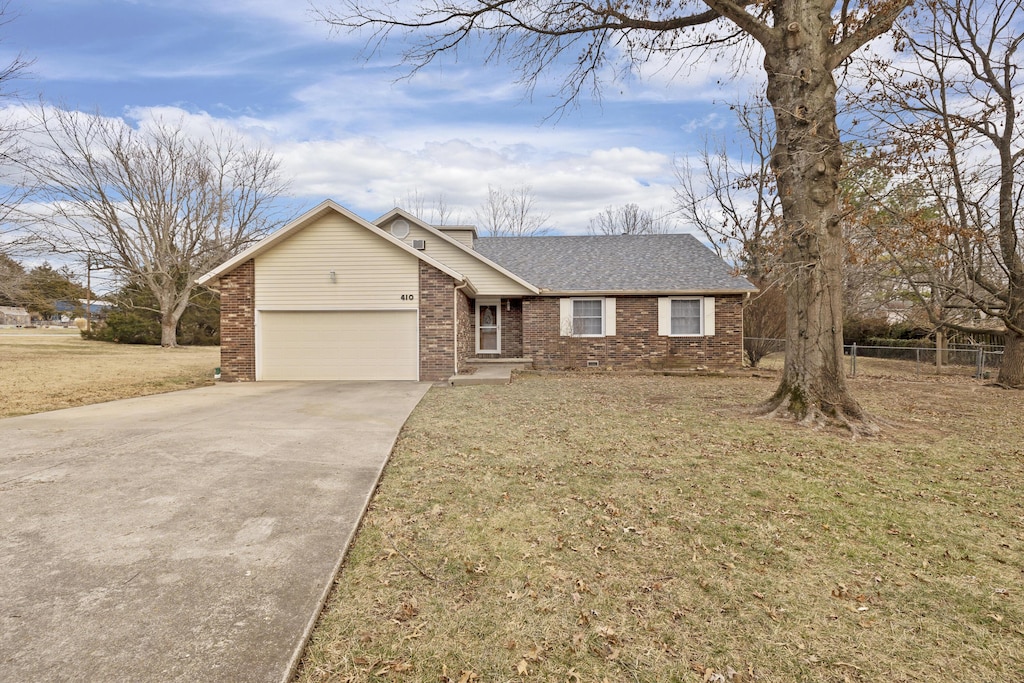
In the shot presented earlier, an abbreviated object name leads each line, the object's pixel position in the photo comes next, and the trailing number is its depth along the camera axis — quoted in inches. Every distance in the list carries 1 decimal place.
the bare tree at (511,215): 1483.8
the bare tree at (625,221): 1525.6
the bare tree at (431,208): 1461.6
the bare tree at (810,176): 322.0
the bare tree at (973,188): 451.5
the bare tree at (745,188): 348.5
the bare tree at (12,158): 597.6
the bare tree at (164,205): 1063.6
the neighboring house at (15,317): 3130.7
